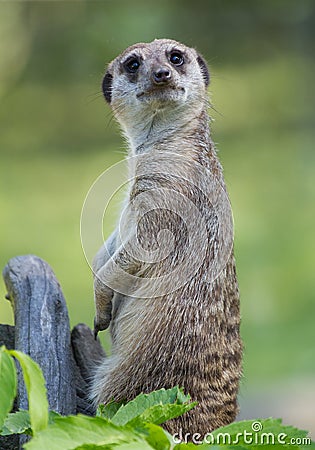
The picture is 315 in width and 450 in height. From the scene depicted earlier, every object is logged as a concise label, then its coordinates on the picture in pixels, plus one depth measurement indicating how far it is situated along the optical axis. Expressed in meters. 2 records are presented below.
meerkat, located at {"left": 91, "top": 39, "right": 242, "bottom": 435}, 4.54
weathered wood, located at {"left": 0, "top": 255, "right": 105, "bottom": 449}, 4.73
